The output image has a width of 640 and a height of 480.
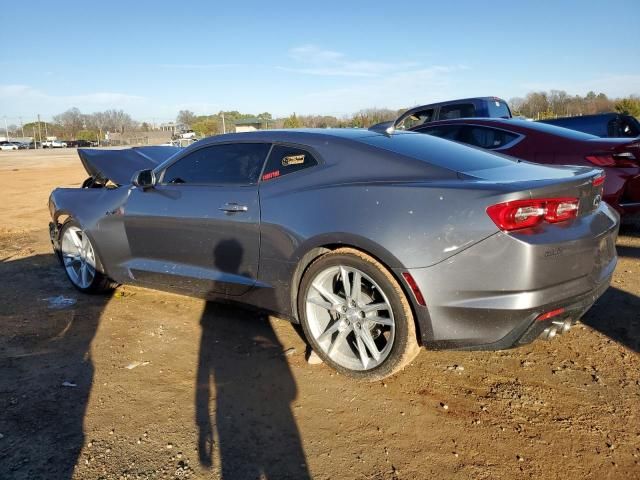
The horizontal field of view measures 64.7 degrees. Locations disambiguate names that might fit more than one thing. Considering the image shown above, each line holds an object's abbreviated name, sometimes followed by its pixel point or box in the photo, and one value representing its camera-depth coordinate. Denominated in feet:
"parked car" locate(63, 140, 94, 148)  311.68
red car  16.81
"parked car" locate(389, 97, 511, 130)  31.50
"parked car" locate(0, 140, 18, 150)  269.93
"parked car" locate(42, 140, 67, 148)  301.63
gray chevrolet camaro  8.35
